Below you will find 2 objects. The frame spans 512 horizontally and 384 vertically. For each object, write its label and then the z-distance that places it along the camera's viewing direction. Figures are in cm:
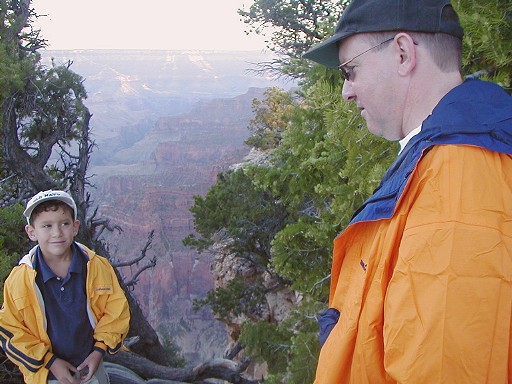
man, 83
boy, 248
